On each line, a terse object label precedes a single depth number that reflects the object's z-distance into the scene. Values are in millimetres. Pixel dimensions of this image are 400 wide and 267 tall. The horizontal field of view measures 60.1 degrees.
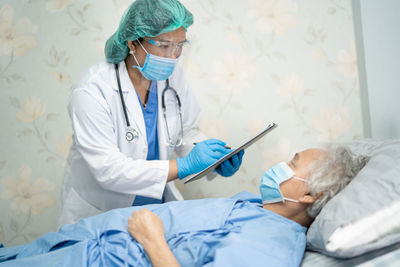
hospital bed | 905
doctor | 1377
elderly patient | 1061
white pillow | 933
